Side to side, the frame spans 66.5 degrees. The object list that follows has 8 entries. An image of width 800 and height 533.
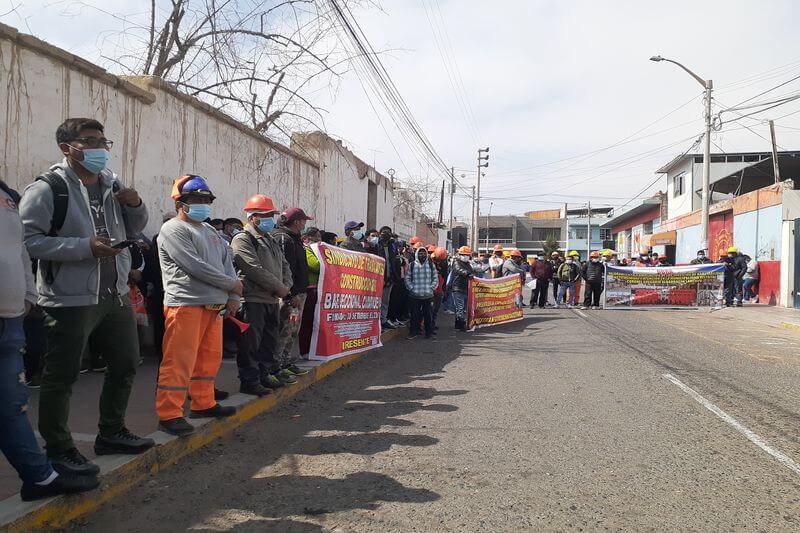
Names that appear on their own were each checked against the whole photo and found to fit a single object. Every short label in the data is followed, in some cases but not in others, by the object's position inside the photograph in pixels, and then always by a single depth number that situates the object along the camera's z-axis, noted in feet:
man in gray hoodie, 10.86
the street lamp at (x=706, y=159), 69.31
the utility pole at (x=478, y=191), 160.86
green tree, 236.22
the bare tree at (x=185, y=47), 33.88
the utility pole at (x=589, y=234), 215.51
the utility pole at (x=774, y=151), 83.45
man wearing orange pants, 14.57
